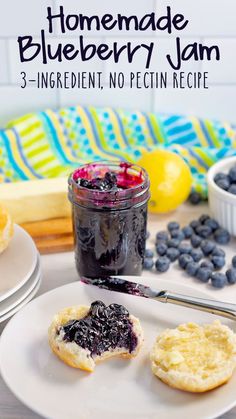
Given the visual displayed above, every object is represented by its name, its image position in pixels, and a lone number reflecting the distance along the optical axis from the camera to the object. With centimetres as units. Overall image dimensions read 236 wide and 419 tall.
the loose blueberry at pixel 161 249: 74
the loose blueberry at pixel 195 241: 75
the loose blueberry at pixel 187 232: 77
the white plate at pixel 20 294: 62
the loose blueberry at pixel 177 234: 76
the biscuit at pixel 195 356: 53
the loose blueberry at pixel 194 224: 78
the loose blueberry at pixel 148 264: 71
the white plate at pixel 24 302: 62
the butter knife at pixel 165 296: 59
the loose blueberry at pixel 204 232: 76
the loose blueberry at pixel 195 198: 83
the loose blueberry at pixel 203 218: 79
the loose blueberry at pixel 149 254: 73
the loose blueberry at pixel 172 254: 73
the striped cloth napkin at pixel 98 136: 93
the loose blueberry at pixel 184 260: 72
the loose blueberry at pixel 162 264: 71
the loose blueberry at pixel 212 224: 77
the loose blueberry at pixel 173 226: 77
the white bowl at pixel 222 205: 75
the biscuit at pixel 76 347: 55
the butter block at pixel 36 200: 74
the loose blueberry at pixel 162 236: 76
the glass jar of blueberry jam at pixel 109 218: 64
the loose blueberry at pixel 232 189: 76
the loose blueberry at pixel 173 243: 74
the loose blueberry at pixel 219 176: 78
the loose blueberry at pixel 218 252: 72
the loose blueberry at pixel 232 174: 78
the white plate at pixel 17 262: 64
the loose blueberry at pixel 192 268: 70
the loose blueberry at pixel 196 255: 73
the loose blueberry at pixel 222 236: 76
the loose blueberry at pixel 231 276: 69
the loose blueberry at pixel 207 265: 71
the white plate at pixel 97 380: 52
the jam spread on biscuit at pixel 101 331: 56
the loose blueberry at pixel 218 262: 71
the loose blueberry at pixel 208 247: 73
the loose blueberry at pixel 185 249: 73
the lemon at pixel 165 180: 79
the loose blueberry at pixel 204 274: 70
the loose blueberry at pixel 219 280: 69
